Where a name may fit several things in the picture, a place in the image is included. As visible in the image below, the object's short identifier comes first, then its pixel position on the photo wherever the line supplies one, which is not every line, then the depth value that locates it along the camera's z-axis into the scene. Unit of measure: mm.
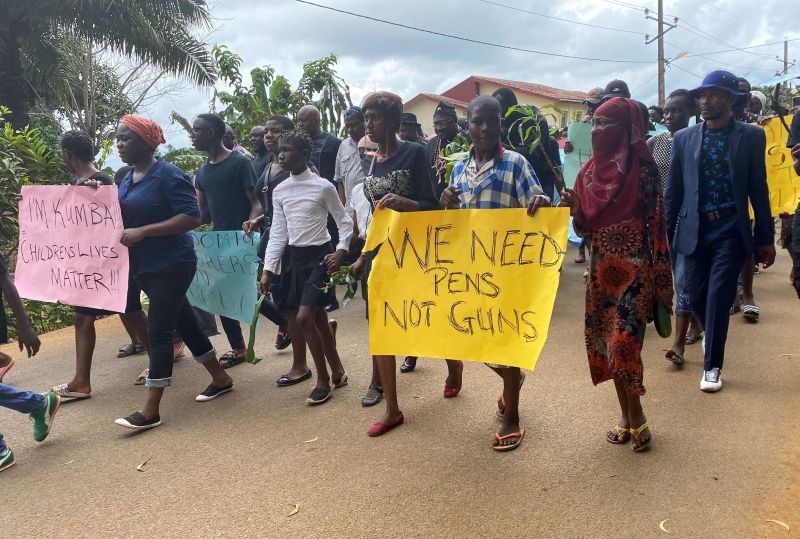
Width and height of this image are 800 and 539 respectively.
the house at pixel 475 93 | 38094
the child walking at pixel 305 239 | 4395
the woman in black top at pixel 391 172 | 3809
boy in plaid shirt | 3436
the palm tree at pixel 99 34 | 12367
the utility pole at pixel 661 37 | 31578
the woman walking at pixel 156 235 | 4160
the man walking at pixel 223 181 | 5234
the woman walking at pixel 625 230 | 3186
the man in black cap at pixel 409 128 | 6863
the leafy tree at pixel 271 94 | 10625
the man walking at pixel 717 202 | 3932
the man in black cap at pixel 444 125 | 5797
